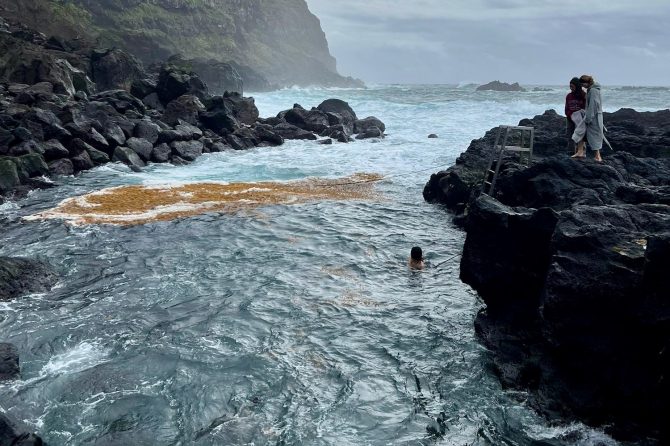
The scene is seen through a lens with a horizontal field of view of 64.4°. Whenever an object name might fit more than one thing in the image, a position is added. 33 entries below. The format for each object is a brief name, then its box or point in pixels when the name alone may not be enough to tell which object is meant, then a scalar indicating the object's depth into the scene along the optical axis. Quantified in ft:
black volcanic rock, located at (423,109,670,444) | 18.88
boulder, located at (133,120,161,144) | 79.30
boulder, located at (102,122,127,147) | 73.46
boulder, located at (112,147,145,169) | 70.59
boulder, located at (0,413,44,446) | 17.26
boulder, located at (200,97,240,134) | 98.68
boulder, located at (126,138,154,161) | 74.80
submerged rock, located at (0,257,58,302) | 30.73
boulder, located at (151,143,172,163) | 76.02
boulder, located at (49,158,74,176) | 61.87
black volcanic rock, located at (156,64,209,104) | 108.06
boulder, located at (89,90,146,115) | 91.61
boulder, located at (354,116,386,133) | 118.93
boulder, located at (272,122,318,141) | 107.24
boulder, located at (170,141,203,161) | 79.25
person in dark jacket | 41.14
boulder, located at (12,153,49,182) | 57.00
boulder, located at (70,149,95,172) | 65.31
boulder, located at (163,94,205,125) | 95.04
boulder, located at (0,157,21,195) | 52.85
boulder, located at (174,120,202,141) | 85.39
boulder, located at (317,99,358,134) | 119.03
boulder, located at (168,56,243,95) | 195.78
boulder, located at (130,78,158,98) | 108.52
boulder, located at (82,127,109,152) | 71.14
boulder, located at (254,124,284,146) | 99.55
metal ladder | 44.52
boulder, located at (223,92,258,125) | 112.57
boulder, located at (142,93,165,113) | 104.01
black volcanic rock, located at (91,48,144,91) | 123.24
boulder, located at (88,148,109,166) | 68.69
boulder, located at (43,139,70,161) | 64.13
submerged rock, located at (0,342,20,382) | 22.67
